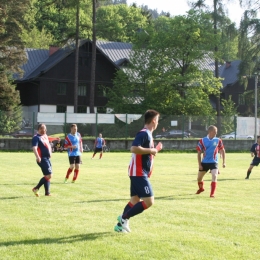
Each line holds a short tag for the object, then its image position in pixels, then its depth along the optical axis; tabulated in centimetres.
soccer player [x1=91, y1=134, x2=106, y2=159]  3334
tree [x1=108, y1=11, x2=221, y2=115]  5206
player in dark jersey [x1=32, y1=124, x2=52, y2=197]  1327
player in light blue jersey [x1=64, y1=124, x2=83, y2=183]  1703
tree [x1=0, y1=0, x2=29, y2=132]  4894
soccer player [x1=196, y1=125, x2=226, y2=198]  1405
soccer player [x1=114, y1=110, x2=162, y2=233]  810
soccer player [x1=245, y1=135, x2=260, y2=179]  2023
